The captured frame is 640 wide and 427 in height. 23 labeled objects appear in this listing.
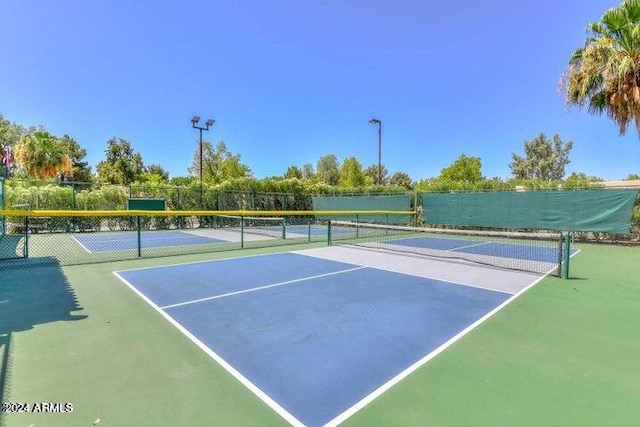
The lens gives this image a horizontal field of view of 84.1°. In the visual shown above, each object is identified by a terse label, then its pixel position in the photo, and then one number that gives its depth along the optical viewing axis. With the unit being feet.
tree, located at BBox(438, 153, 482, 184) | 131.44
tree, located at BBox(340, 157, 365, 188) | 148.15
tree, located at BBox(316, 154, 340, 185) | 231.30
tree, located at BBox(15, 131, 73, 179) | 86.48
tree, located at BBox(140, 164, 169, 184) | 221.87
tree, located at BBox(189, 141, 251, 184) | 140.26
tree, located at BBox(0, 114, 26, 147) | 131.54
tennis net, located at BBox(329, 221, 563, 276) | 28.58
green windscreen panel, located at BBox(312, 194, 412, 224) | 63.29
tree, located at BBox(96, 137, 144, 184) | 153.99
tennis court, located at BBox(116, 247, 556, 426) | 10.10
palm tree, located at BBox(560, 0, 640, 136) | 33.09
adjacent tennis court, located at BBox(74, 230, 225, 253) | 38.45
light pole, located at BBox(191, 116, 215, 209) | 66.80
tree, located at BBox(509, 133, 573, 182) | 175.63
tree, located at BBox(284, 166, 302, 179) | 198.59
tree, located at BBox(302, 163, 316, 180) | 249.55
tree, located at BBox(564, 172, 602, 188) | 48.26
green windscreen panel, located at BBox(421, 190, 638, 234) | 41.83
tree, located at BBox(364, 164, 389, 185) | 238.78
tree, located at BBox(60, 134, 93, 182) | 160.25
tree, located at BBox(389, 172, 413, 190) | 232.04
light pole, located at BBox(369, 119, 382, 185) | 76.51
